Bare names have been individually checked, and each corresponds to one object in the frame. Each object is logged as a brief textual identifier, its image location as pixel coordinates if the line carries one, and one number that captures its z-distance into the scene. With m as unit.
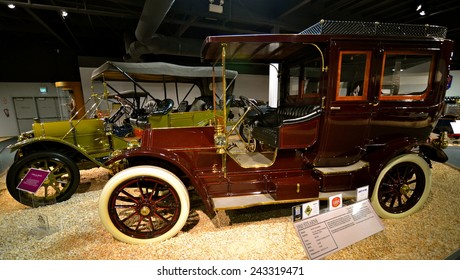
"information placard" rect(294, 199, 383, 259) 1.64
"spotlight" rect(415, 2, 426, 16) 4.59
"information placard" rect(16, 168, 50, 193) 2.42
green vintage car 2.76
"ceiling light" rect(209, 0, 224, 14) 4.50
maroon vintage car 1.98
